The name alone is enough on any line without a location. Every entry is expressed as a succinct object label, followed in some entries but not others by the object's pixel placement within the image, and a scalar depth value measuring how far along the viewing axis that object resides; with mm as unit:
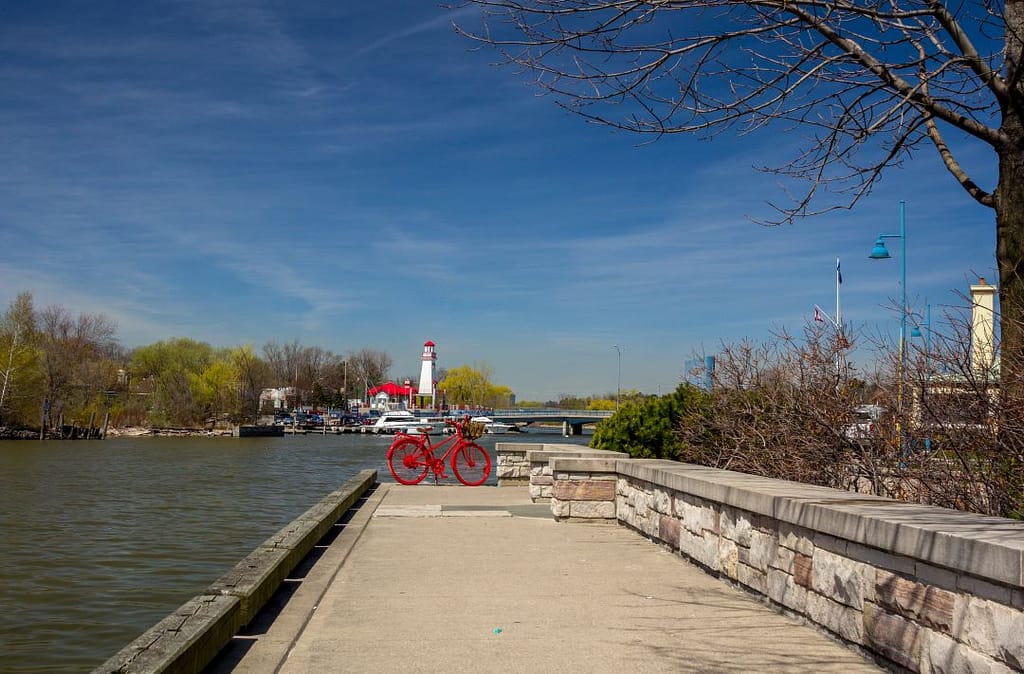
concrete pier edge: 4805
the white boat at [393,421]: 126188
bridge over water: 123250
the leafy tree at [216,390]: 111625
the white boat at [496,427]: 125275
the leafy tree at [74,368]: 92250
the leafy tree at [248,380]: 115562
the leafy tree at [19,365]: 85125
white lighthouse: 177375
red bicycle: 19875
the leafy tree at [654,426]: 14453
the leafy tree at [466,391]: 199375
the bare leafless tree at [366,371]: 185762
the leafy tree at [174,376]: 110125
